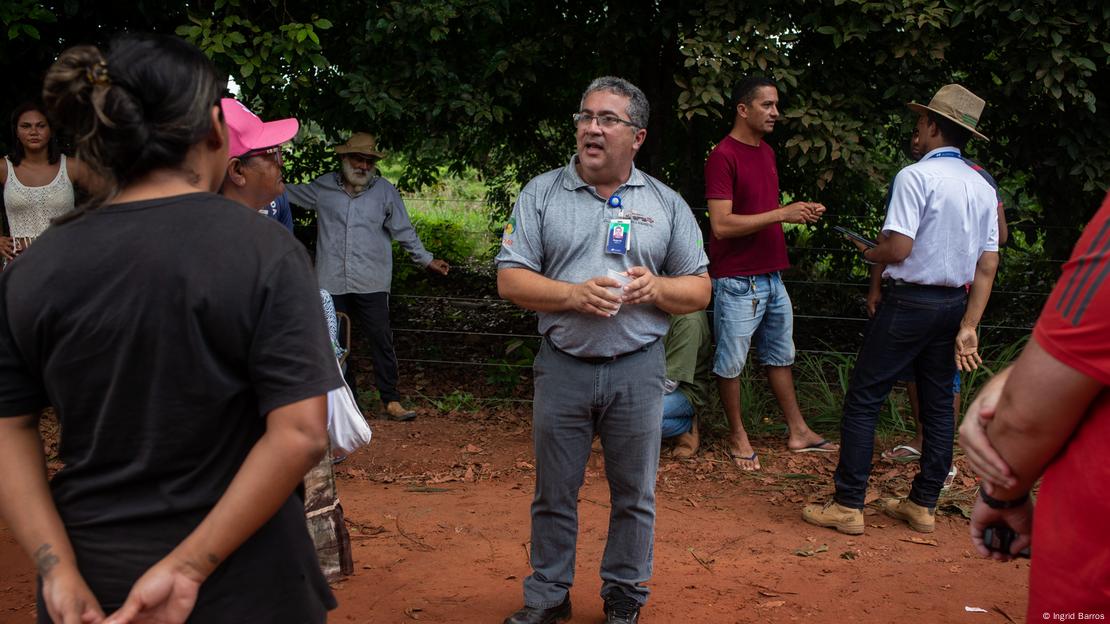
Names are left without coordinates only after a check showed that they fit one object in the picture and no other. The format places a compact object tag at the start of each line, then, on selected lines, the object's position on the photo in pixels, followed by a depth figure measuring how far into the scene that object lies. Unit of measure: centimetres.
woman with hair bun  183
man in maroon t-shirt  598
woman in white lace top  663
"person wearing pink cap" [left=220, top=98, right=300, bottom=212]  326
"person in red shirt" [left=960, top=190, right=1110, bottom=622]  171
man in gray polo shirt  381
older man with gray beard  716
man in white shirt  489
